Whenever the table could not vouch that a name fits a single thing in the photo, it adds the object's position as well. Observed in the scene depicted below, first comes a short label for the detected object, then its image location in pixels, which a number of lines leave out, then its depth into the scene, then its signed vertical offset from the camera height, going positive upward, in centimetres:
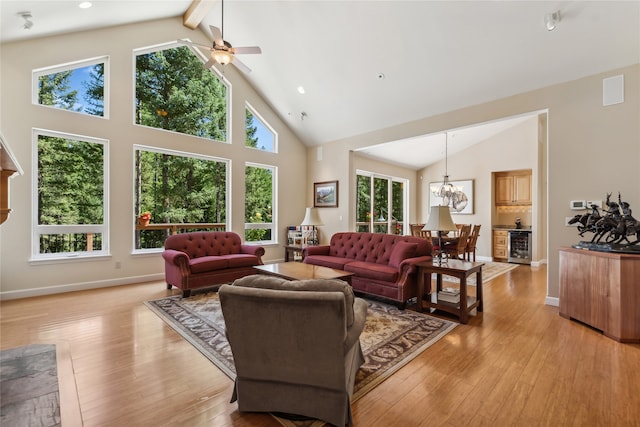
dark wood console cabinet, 283 -80
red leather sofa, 376 -70
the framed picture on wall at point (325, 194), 691 +48
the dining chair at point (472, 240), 665 -58
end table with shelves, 332 -88
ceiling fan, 354 +202
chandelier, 846 +54
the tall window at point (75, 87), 432 +195
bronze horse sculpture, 297 -9
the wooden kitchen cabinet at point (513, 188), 765 +71
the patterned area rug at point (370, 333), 231 -120
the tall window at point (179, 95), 534 +234
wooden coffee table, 340 -72
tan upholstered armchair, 157 -73
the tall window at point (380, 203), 825 +33
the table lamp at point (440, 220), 367 -7
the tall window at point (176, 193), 527 +40
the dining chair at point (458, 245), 621 -65
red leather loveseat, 423 -70
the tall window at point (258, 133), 674 +190
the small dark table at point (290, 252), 654 -89
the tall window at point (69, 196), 434 +28
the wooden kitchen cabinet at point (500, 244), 774 -79
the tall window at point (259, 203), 668 +25
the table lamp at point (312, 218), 612 -8
